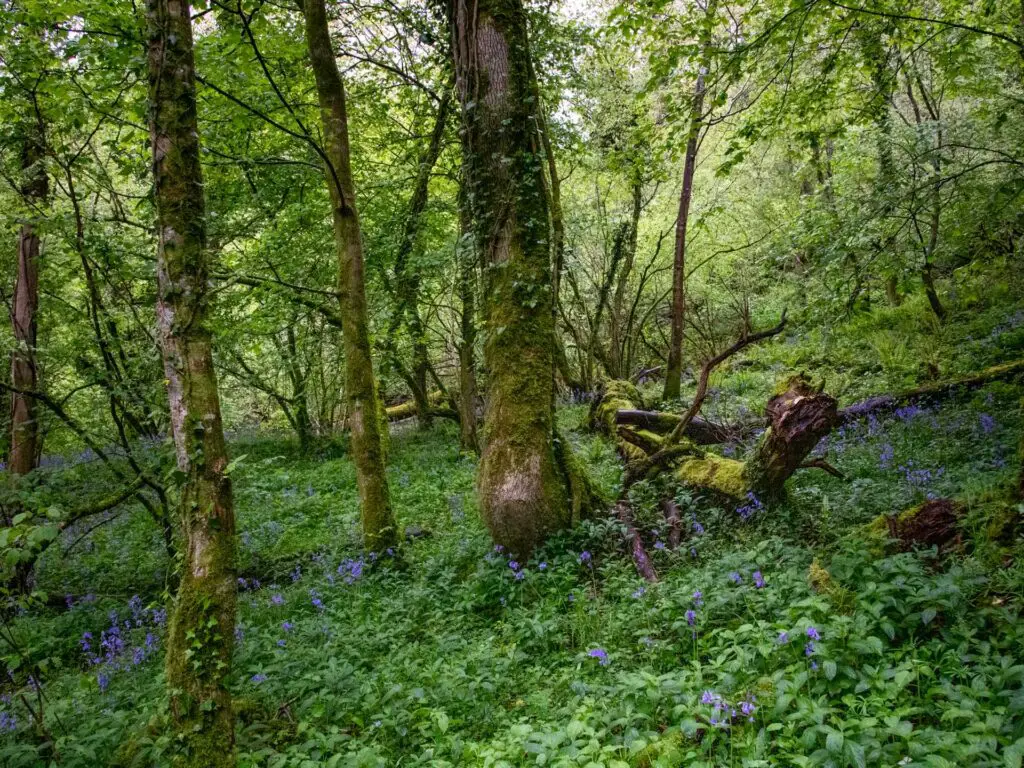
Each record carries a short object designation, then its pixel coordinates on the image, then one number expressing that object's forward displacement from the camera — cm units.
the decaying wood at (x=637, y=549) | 469
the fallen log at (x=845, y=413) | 780
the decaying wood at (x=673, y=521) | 520
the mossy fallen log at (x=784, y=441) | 529
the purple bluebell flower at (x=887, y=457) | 622
